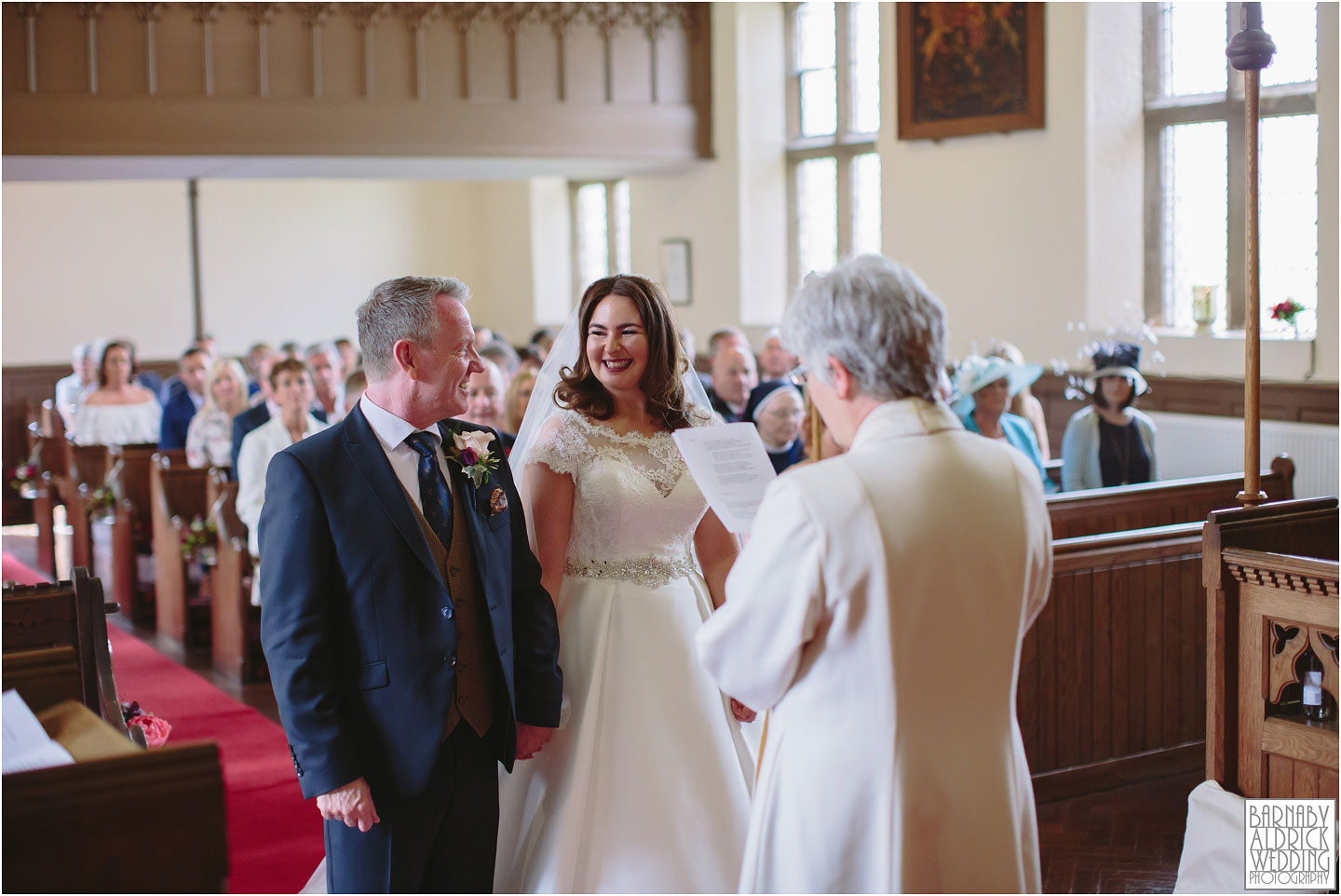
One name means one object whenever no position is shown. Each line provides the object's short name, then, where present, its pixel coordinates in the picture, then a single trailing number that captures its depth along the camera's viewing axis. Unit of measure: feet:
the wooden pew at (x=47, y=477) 30.78
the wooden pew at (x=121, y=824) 5.83
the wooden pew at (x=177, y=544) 23.08
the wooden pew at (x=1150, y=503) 17.21
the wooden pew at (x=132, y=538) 25.43
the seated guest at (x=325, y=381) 28.04
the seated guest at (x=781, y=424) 19.13
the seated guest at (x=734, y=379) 23.00
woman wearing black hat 20.26
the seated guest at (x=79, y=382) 38.02
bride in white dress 9.12
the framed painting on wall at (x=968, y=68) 31.89
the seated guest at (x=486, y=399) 18.07
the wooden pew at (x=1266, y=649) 10.41
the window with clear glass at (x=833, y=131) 39.93
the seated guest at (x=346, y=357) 36.88
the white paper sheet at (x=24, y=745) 6.29
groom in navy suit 7.55
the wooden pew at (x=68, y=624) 10.62
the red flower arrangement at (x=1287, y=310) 25.12
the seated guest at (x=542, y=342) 37.12
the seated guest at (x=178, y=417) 28.50
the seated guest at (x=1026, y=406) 23.15
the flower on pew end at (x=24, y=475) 33.96
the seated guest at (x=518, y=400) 19.85
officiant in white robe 6.00
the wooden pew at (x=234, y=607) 20.89
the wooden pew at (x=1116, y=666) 14.93
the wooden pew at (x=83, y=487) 28.17
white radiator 25.36
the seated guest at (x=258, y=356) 33.61
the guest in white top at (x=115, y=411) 32.30
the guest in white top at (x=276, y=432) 20.44
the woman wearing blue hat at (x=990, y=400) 19.53
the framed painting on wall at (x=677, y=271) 44.68
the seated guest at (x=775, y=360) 28.40
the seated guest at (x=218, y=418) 25.67
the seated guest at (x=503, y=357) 23.70
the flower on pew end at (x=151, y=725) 11.68
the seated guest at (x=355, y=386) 17.31
